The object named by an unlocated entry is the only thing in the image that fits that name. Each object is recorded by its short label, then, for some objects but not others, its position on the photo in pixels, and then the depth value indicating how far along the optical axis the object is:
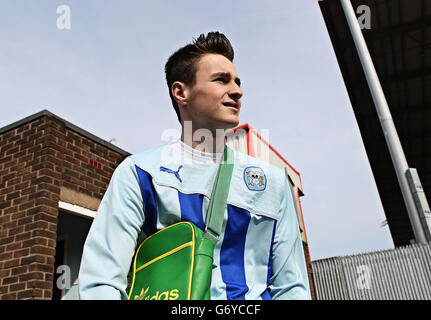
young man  1.35
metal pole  6.46
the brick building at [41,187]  5.56
